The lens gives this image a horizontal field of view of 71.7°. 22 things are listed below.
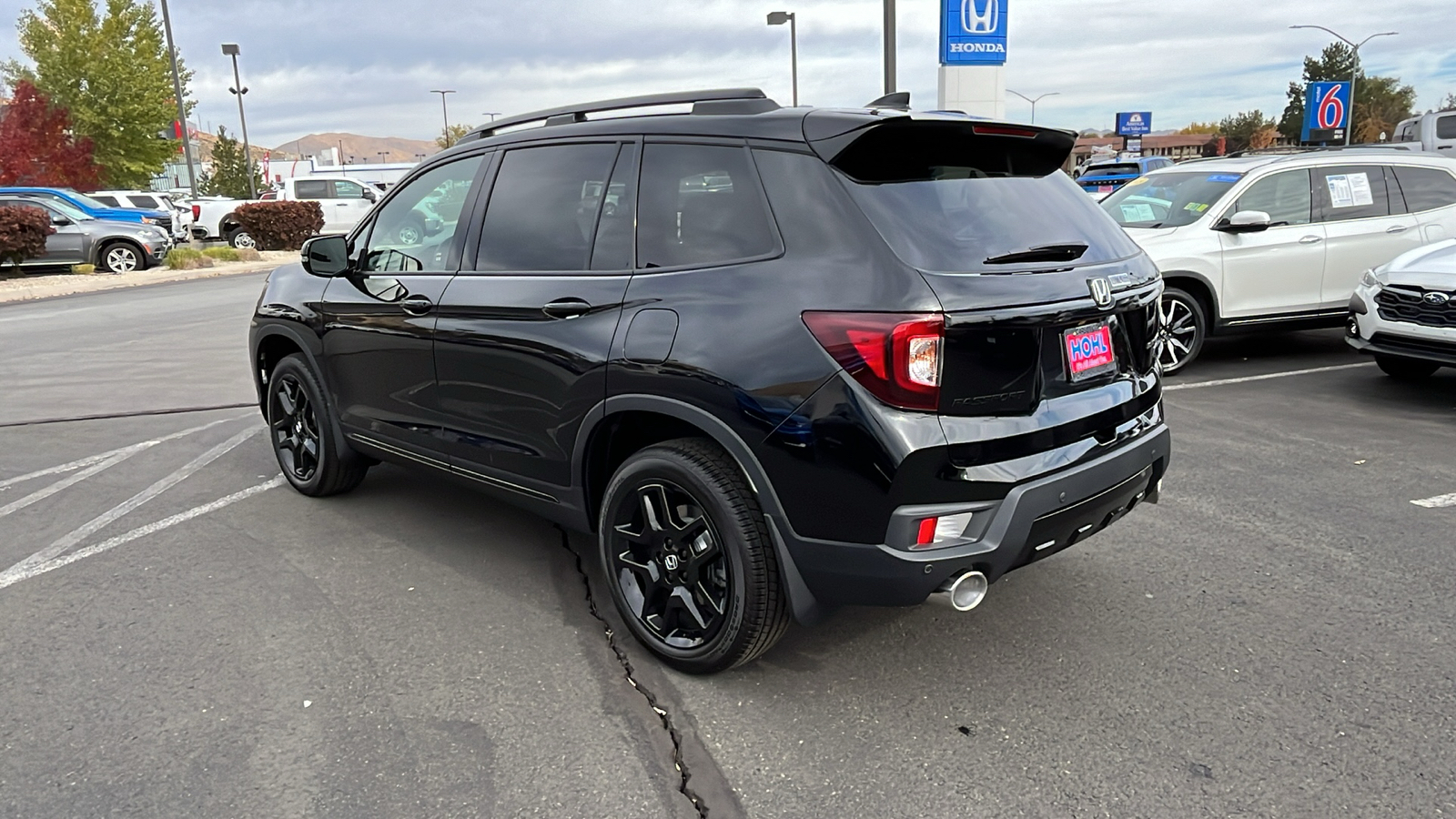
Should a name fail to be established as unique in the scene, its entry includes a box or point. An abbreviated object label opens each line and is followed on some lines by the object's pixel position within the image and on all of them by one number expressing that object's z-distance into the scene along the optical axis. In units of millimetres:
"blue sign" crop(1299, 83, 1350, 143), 43094
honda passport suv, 2773
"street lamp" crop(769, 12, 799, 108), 27719
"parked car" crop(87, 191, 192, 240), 27384
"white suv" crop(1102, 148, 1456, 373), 7871
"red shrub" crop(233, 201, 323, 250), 25656
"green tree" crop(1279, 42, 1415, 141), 73562
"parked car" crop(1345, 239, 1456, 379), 6488
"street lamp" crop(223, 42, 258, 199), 39188
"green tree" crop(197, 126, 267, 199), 70562
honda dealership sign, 17641
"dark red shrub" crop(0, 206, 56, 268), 18344
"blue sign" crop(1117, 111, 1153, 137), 86562
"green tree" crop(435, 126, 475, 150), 88294
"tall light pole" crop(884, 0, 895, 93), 13211
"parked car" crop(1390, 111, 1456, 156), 22750
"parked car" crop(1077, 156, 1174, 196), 27641
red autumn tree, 36188
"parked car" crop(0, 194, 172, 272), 19906
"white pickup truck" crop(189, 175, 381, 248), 28234
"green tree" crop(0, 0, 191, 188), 37094
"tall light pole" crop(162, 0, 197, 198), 29391
